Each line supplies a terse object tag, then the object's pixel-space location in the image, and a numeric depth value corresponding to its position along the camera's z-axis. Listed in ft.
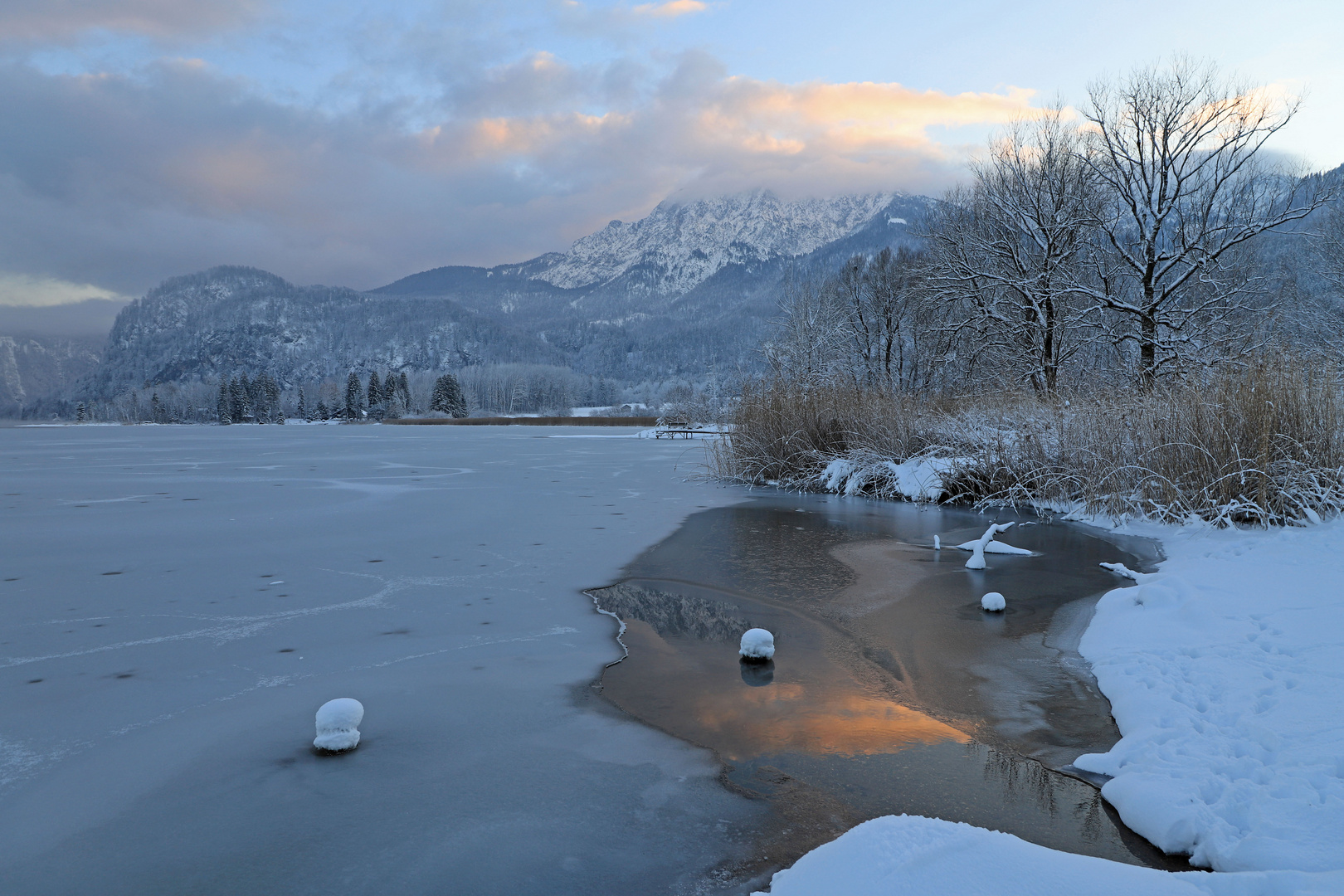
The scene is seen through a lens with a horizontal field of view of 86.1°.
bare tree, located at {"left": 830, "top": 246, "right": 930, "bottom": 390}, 119.55
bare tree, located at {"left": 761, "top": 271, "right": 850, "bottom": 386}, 129.70
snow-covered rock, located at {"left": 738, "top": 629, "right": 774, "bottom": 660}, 13.83
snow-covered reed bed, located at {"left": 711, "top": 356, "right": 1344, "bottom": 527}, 25.71
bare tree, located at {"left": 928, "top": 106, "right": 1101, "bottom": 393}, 65.10
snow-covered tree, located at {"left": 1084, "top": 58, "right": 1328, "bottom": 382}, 56.75
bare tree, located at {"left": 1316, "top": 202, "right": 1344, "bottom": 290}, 94.58
